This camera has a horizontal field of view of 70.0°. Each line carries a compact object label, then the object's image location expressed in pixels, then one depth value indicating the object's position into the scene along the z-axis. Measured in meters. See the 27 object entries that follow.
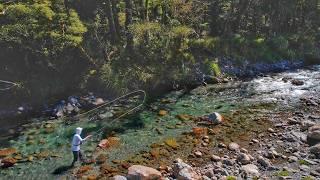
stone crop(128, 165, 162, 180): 9.75
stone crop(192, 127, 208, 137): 12.44
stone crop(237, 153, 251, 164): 10.50
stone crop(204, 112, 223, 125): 13.30
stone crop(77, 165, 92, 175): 10.46
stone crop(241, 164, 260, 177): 9.82
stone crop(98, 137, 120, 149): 11.93
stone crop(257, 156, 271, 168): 10.30
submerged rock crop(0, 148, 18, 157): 11.68
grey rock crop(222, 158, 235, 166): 10.48
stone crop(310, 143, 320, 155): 10.71
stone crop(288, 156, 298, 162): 10.49
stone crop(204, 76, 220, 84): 18.20
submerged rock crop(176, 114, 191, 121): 13.76
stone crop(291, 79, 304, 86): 17.18
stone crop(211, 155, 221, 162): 10.76
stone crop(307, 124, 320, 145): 11.46
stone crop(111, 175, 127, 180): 9.81
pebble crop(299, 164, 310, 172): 9.93
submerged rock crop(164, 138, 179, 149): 11.75
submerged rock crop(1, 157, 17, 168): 10.99
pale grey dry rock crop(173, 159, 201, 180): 9.70
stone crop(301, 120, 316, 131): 12.35
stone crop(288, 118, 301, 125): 12.90
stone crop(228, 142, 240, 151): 11.33
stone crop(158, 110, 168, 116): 14.39
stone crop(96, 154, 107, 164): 10.98
